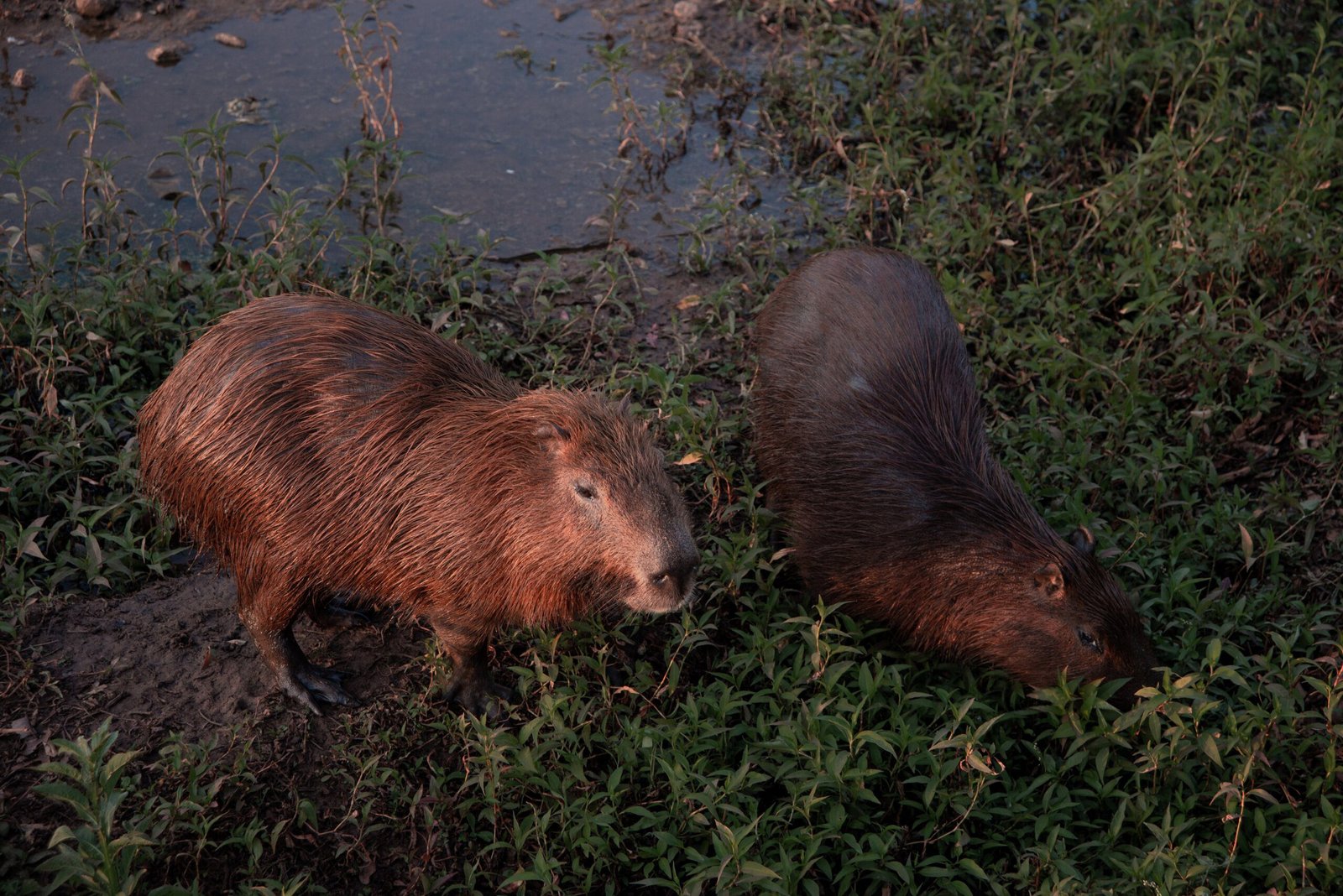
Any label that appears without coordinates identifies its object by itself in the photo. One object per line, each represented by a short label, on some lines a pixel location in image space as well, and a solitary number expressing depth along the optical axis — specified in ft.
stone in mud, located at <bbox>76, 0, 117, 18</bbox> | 19.81
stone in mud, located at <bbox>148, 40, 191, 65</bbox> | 19.31
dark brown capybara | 11.27
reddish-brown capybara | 10.36
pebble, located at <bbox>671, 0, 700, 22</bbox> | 22.11
